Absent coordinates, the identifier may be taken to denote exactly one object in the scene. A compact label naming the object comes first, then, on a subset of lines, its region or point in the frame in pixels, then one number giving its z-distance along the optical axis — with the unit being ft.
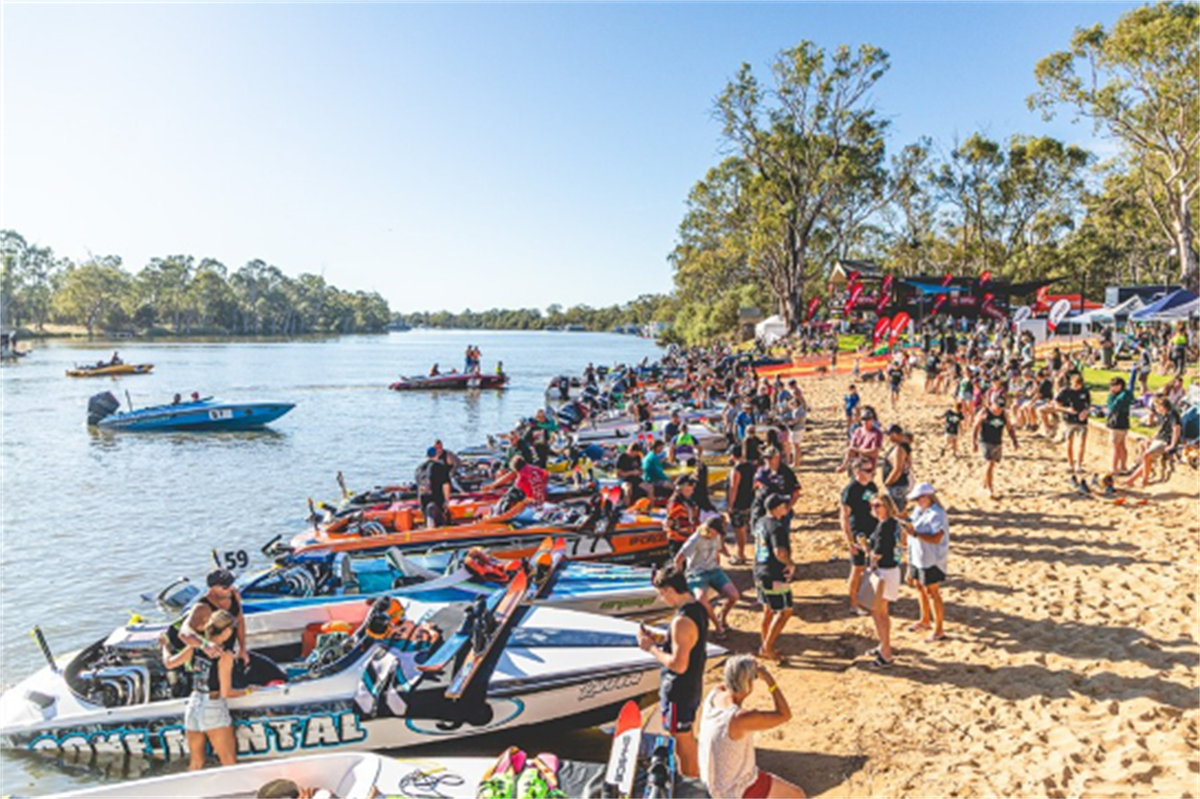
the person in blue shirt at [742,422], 58.75
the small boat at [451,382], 161.68
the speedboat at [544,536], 37.96
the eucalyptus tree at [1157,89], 92.43
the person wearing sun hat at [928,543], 25.16
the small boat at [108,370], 183.21
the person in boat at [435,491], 41.32
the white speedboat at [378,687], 22.54
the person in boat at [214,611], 20.54
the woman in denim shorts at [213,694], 20.54
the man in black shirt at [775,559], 24.25
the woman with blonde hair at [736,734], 15.20
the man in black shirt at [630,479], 39.27
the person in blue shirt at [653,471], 43.96
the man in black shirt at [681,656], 17.65
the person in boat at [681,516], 31.04
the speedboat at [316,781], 17.40
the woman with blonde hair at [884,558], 24.09
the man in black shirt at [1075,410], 44.24
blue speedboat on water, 106.83
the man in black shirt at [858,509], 26.25
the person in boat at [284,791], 16.16
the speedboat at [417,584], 30.17
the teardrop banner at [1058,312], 86.58
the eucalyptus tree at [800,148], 151.43
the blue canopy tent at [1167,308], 76.18
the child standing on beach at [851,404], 67.51
